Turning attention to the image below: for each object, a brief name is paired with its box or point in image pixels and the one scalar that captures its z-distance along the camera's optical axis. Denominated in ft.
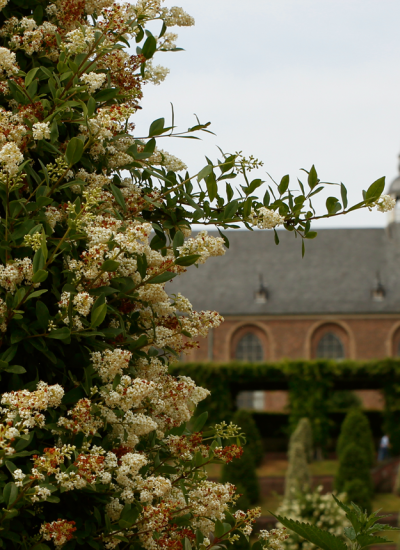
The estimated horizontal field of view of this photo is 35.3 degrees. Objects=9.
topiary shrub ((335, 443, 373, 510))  57.88
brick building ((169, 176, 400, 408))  112.06
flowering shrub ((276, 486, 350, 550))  32.42
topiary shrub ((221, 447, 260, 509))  58.65
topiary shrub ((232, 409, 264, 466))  64.90
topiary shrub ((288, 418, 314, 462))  66.88
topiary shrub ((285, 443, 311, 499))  54.33
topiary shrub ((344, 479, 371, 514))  55.31
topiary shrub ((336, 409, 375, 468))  63.32
